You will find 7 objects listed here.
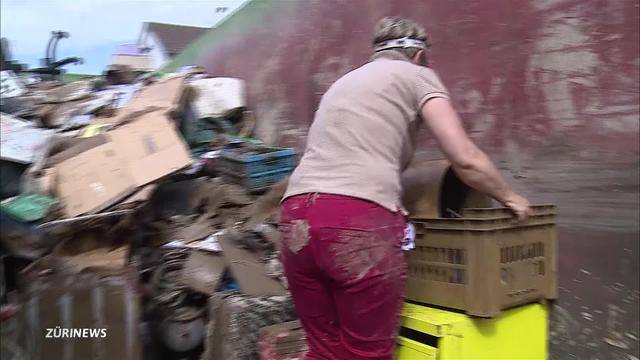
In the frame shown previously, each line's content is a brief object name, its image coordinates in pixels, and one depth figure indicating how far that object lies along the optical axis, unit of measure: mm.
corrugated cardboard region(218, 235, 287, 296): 3508
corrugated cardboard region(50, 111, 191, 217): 4035
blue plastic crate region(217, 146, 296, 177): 4699
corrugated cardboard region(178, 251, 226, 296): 3809
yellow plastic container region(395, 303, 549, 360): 2766
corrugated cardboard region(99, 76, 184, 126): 4832
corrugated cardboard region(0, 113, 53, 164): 4512
